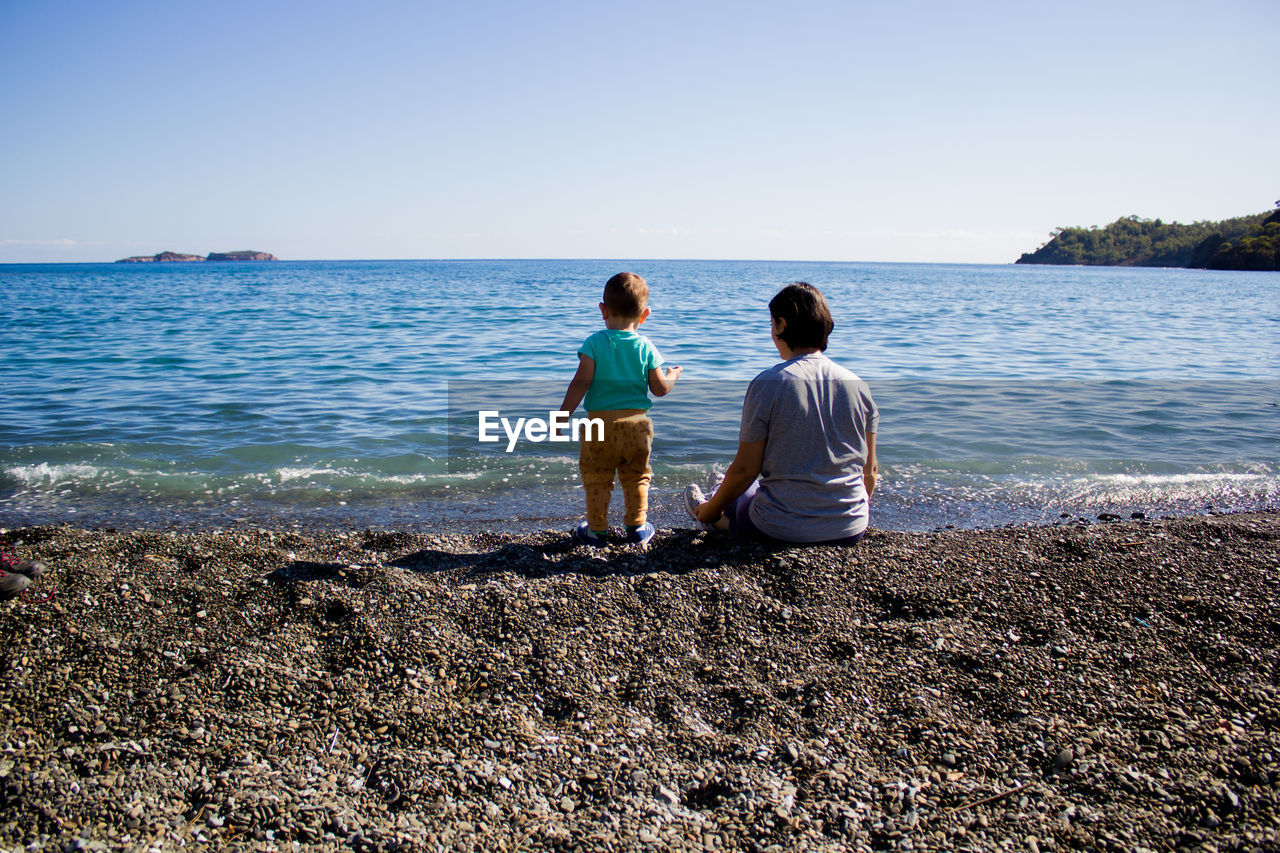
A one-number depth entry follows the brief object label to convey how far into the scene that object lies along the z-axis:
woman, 4.37
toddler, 4.70
